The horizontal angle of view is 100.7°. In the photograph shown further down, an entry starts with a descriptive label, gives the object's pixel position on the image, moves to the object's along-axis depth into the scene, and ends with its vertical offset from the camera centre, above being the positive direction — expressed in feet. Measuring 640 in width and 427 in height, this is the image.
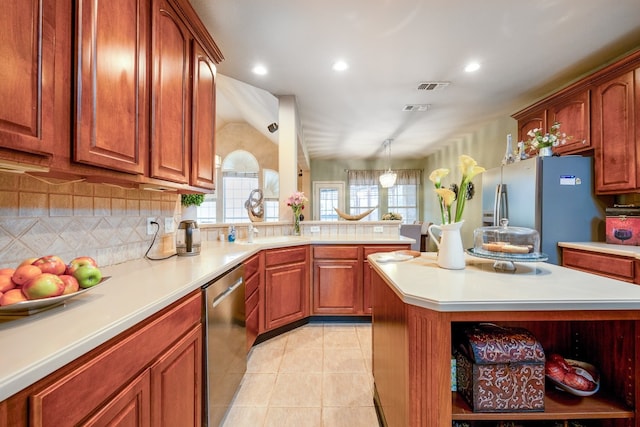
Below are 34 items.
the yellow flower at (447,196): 4.08 +0.27
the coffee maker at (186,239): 6.05 -0.58
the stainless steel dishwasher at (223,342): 4.23 -2.37
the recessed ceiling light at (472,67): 9.16 +5.16
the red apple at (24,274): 2.45 -0.56
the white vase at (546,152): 9.12 +2.11
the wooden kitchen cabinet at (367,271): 9.09 -1.97
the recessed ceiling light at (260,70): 9.34 +5.18
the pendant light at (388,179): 18.74 +2.46
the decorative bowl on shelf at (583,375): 3.06 -1.98
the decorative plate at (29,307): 2.30 -0.83
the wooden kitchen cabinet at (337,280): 9.16 -2.30
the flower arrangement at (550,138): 9.27 +2.66
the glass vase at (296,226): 10.64 -0.50
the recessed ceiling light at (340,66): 9.11 +5.18
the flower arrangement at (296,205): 10.34 +0.34
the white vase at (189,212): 7.17 +0.05
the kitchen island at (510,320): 2.81 -1.37
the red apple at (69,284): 2.66 -0.71
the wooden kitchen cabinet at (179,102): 4.56 +2.25
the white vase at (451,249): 4.16 -0.57
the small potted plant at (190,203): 7.05 +0.29
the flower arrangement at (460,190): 3.98 +0.36
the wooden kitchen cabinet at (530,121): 10.77 +3.94
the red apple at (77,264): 2.88 -0.55
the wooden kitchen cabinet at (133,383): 1.79 -1.50
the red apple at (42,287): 2.40 -0.67
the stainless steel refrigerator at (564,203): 8.80 +0.33
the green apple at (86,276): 2.87 -0.67
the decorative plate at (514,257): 3.64 -0.61
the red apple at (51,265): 2.64 -0.52
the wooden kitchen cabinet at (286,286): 8.00 -2.30
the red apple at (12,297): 2.30 -0.73
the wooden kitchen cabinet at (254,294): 6.64 -2.18
